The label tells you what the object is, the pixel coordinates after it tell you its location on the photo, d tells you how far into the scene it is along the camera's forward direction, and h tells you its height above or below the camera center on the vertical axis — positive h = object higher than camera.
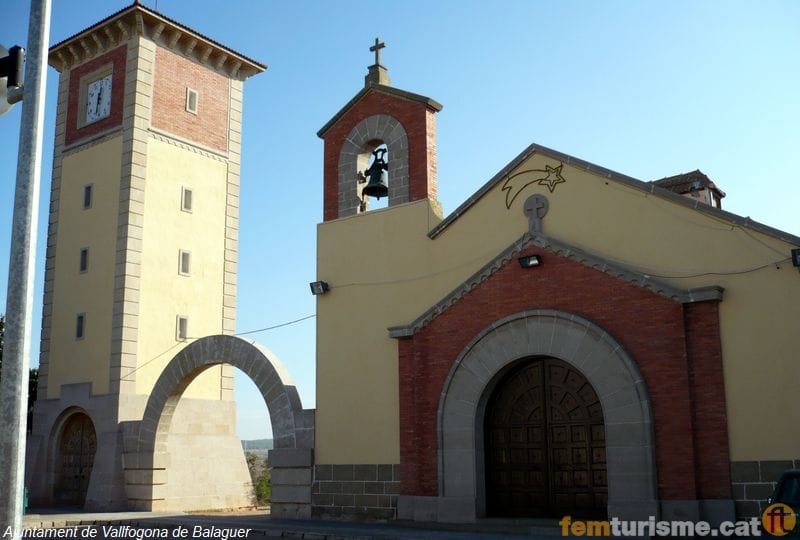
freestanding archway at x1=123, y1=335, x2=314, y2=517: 17.62 +0.43
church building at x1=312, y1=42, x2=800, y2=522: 12.85 +1.73
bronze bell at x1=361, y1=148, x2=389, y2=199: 17.78 +5.45
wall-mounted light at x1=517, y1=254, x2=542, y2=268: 14.88 +3.13
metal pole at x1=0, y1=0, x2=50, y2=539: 6.09 +1.18
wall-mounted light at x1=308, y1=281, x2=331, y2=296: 17.97 +3.25
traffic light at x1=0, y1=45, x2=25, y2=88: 7.01 +3.08
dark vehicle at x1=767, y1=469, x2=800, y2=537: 8.71 -0.49
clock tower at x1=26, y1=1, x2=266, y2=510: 23.45 +5.68
